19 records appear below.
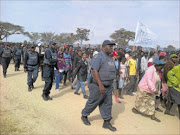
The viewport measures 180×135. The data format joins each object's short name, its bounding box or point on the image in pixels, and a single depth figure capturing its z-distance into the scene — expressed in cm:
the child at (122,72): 602
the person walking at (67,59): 760
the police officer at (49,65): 519
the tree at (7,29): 4008
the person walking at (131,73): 637
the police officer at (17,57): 1070
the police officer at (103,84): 341
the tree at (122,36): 3691
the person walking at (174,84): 448
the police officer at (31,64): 633
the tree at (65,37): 4056
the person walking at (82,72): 578
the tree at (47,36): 5265
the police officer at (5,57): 856
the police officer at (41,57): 836
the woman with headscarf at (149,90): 420
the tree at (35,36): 5264
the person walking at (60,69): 648
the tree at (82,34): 3756
